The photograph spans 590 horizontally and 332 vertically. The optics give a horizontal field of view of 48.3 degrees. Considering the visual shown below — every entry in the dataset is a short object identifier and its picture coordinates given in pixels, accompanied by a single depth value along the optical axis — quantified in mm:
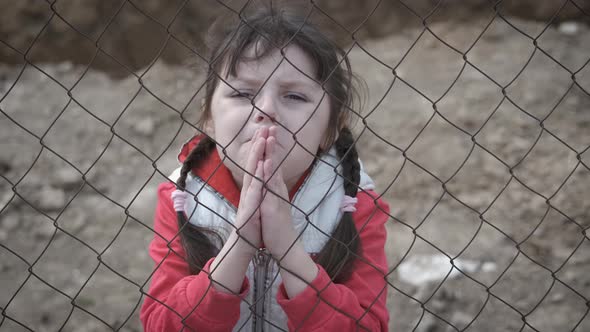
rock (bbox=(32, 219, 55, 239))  3031
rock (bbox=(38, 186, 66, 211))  3188
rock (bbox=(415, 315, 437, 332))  2453
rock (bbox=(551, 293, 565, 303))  2547
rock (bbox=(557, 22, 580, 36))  4352
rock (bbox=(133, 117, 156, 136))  3741
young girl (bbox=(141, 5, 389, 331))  1499
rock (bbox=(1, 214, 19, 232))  3037
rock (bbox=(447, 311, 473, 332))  2473
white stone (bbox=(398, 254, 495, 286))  2688
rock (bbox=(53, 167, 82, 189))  3289
